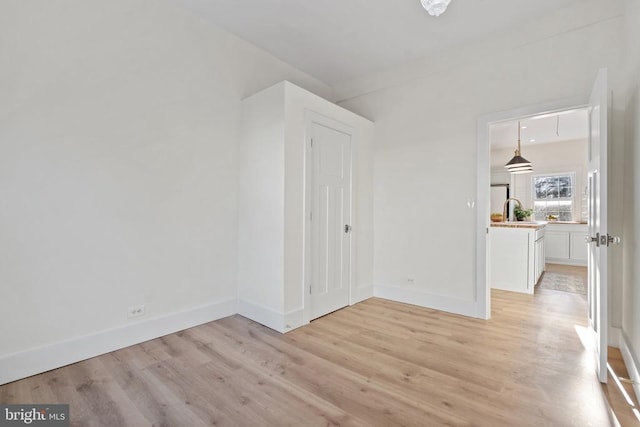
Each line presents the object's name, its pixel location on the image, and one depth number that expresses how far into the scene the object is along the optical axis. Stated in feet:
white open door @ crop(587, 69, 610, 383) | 6.49
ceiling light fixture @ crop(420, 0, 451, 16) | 6.32
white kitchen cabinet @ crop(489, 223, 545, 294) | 13.60
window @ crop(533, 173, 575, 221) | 23.68
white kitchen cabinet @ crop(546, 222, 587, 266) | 21.21
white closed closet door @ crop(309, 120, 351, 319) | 10.49
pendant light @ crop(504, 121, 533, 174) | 18.12
